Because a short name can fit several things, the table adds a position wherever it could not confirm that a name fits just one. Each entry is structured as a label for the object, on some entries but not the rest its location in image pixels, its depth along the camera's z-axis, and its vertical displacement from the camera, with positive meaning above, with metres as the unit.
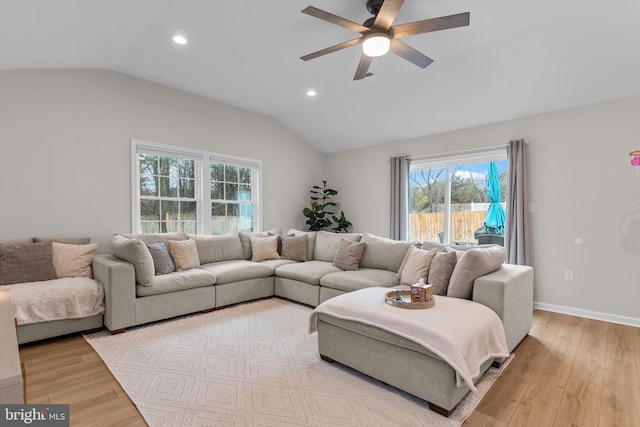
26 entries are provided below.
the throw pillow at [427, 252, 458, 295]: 2.76 -0.53
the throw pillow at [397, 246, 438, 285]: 3.07 -0.54
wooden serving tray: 2.24 -0.65
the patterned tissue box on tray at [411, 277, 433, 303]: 2.27 -0.58
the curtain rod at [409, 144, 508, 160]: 4.37 +0.90
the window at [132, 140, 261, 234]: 4.32 +0.34
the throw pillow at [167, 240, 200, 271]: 3.79 -0.50
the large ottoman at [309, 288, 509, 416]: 1.85 -0.91
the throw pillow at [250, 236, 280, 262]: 4.61 -0.53
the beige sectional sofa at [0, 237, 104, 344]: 2.73 -0.67
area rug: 1.84 -1.17
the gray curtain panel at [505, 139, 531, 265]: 4.04 +0.05
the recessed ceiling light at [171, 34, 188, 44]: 3.22 +1.80
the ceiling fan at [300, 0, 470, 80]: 2.18 +1.36
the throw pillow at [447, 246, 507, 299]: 2.54 -0.48
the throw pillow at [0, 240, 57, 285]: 2.94 -0.47
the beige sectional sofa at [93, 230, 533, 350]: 2.71 -0.71
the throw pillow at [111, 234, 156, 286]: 3.19 -0.45
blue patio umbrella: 4.46 +0.07
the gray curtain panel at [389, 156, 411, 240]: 5.31 +0.23
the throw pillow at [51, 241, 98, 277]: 3.24 -0.47
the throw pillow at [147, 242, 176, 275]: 3.59 -0.52
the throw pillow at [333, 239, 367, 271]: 3.93 -0.53
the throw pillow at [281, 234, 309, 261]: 4.67 -0.52
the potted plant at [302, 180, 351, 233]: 6.00 -0.01
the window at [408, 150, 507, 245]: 4.53 +0.24
